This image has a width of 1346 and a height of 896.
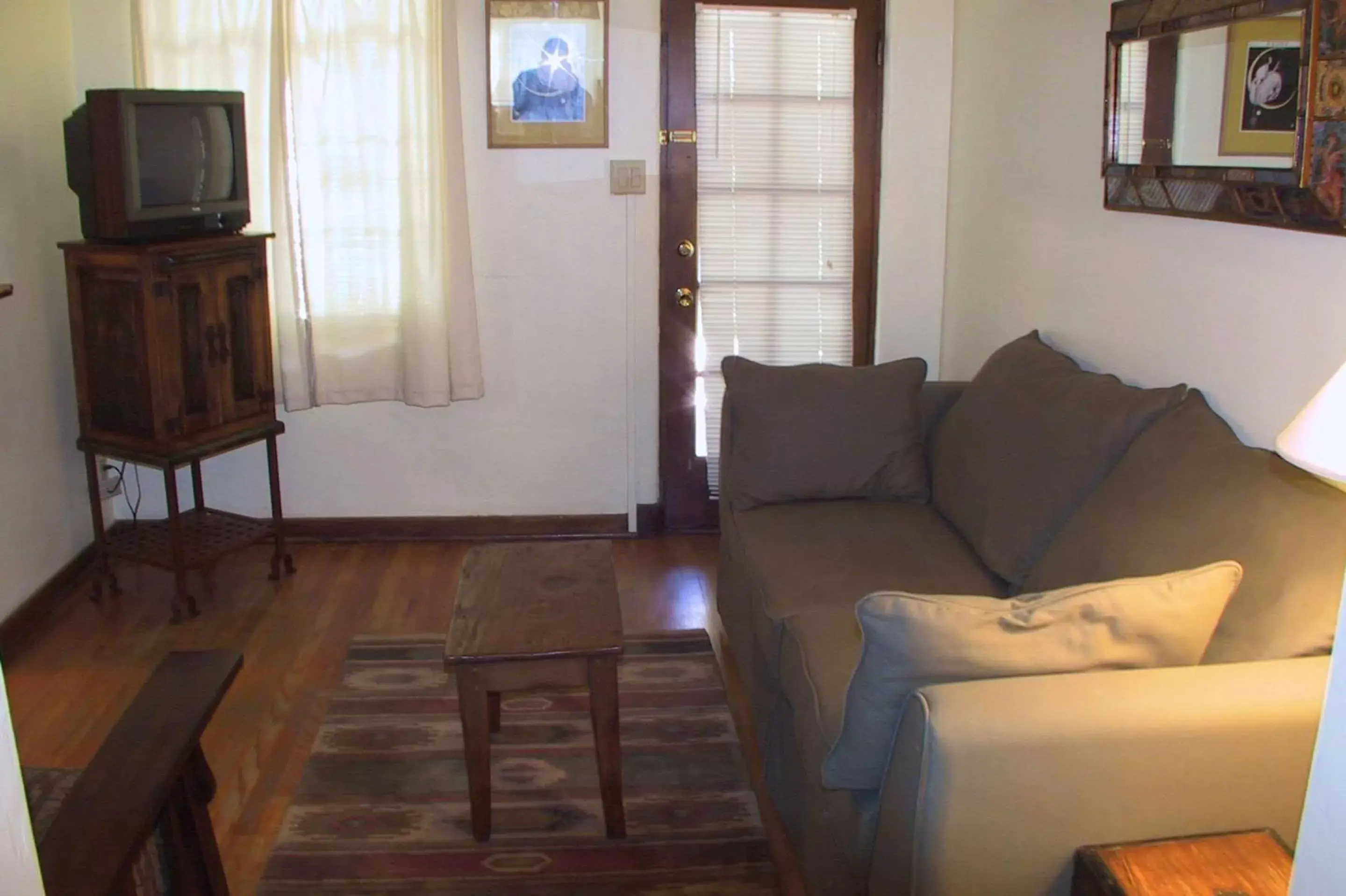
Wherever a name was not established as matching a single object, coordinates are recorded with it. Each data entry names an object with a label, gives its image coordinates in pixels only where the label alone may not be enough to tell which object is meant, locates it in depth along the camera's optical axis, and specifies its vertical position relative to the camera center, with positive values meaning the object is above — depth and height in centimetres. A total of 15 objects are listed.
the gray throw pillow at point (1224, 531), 193 -58
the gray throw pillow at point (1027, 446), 263 -57
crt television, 345 +14
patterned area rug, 249 -134
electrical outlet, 425 -95
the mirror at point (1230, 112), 218 +19
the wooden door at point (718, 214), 414 -1
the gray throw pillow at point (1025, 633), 178 -64
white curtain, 390 +11
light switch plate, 419 +10
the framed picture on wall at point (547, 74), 405 +45
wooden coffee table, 246 -89
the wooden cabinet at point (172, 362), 356 -46
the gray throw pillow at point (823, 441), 334 -65
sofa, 172 -75
